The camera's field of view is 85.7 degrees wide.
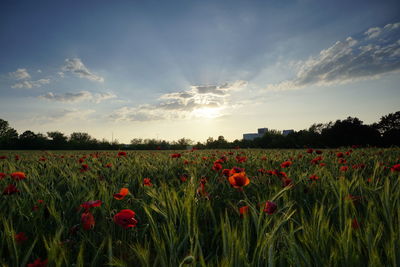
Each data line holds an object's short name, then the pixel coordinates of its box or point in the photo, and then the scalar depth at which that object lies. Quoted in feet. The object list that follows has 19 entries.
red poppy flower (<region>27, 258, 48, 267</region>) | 2.40
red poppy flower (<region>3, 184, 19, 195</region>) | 4.80
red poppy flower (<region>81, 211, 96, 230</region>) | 3.52
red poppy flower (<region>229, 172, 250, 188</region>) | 4.69
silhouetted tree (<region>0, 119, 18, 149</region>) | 175.24
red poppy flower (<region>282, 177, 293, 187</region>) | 5.88
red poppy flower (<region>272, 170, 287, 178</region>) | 6.75
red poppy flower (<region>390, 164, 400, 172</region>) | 6.45
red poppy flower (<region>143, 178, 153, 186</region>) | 6.12
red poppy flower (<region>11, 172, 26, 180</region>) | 5.87
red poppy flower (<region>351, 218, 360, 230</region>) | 3.49
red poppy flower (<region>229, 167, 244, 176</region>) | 5.76
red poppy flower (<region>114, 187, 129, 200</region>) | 4.43
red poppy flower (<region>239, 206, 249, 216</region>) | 3.64
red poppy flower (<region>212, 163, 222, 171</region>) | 7.97
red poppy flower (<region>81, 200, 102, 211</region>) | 3.63
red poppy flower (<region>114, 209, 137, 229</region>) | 3.30
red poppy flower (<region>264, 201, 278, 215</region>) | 3.53
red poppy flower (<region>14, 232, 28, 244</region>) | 3.20
